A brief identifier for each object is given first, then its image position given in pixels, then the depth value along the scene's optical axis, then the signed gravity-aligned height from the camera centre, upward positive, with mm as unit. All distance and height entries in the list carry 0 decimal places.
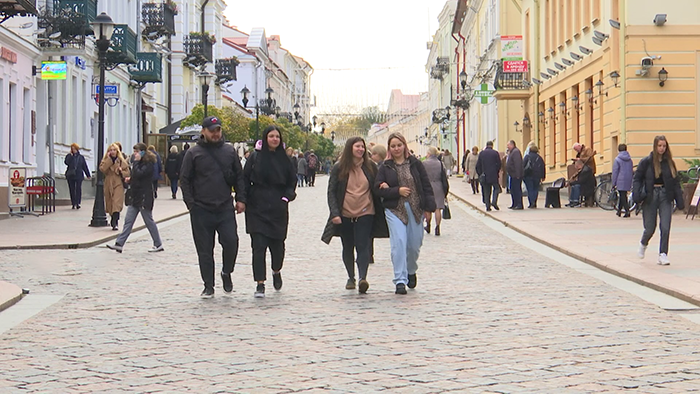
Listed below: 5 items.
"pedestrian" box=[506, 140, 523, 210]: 29438 +399
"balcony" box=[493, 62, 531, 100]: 43281 +3912
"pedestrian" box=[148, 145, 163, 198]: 33356 +640
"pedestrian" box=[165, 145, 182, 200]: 37562 +836
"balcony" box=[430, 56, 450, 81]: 93188 +9971
